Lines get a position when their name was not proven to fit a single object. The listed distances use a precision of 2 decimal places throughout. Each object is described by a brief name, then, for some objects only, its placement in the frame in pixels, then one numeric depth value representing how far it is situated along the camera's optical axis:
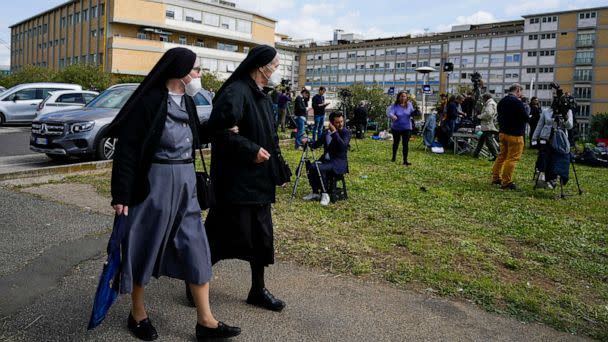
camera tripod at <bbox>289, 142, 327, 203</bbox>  8.43
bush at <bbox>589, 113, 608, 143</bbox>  24.28
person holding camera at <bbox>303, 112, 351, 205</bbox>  8.55
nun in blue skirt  3.33
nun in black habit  3.88
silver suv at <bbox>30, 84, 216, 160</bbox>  11.02
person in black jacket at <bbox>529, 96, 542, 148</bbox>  19.41
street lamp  25.28
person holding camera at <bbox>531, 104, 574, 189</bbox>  10.02
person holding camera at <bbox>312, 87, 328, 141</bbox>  18.62
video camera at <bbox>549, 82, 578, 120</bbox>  10.21
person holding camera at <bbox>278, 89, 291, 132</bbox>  22.38
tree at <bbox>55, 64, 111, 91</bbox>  39.97
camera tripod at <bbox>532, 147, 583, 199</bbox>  9.95
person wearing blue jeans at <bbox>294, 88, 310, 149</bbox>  16.86
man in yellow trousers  10.25
